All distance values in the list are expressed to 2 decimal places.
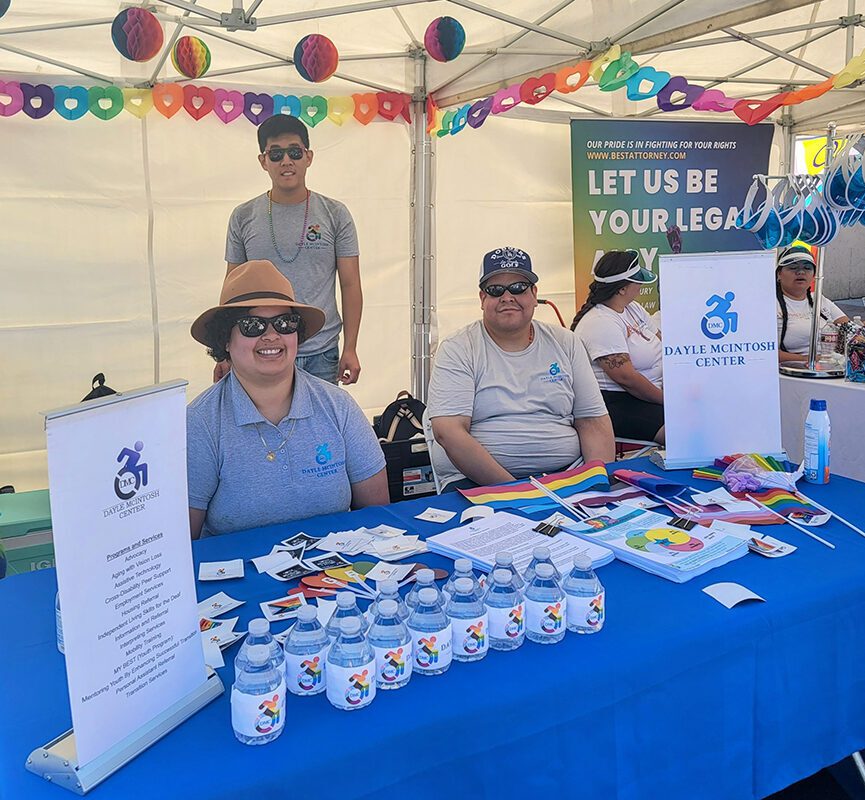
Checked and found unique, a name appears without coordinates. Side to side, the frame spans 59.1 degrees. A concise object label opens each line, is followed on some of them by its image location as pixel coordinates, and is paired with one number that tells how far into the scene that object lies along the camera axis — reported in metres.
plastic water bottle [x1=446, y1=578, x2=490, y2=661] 1.14
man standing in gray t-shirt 3.39
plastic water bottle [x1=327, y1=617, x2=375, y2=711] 1.03
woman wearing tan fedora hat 1.87
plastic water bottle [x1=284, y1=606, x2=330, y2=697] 1.07
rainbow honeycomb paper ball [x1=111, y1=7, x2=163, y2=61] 3.01
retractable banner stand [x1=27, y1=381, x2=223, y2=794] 0.86
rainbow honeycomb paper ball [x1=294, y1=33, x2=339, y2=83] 3.37
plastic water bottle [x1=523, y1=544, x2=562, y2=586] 1.26
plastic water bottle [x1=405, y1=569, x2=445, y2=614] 1.15
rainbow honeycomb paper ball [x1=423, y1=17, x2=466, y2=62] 3.54
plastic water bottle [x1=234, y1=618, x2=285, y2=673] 0.99
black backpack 3.46
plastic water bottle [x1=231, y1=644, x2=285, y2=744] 0.96
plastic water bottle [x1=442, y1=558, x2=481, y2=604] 1.18
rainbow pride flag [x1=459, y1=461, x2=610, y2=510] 1.89
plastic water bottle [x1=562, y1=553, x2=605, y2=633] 1.23
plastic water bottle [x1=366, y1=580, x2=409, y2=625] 1.13
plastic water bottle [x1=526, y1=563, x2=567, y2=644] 1.20
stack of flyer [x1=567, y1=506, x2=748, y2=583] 1.48
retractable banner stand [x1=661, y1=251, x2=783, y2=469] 2.17
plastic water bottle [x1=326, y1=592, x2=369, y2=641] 1.07
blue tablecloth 0.96
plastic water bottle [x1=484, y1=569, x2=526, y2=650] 1.18
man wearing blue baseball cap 2.60
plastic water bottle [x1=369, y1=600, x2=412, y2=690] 1.08
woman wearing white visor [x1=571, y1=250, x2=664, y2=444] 3.56
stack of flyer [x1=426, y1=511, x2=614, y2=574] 1.48
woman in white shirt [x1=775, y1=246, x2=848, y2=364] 4.12
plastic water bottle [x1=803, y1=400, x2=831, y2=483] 2.04
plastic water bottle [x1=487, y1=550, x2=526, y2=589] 1.24
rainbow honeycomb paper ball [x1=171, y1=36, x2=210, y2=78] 3.36
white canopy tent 3.49
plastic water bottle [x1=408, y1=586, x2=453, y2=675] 1.11
